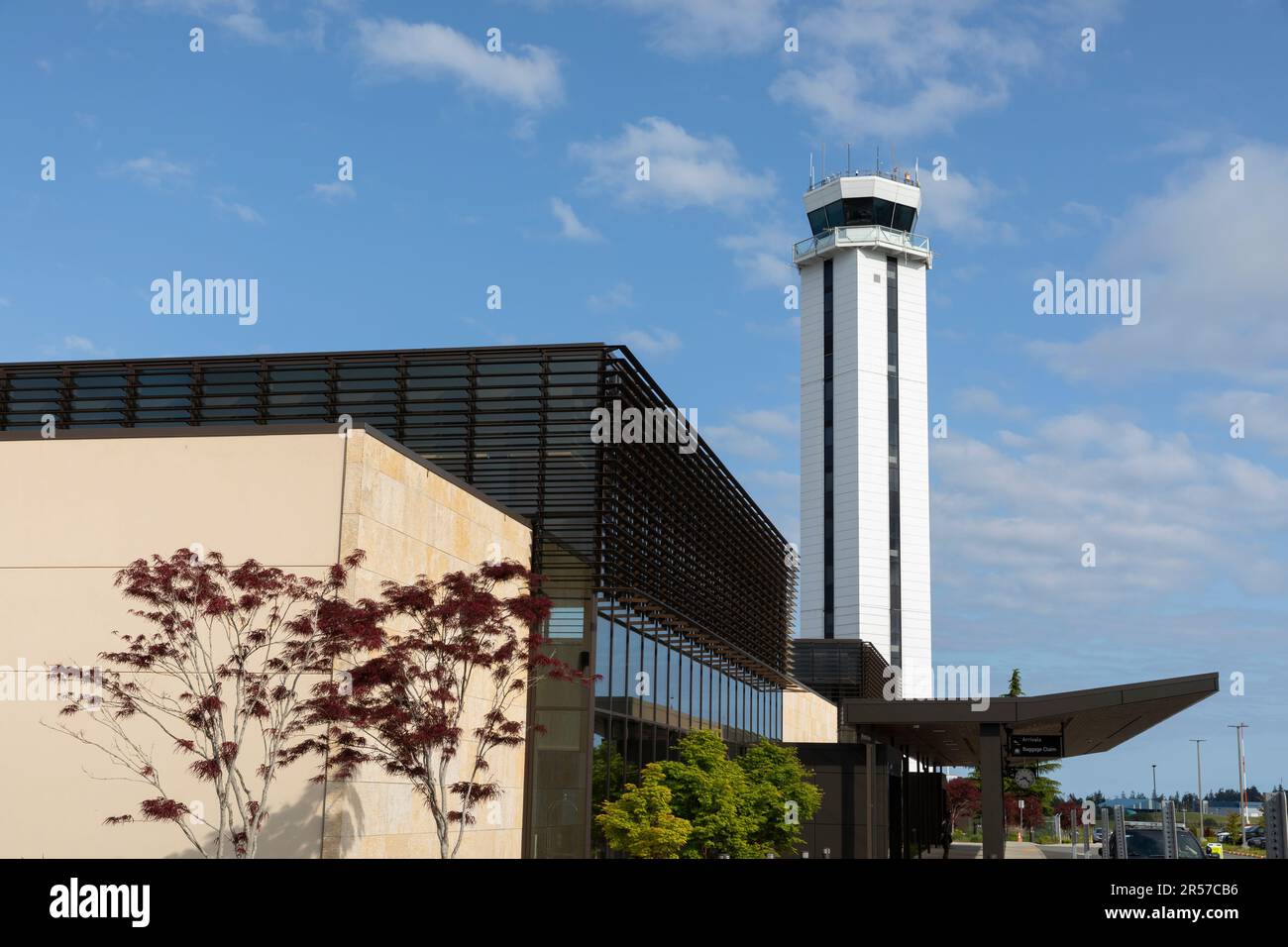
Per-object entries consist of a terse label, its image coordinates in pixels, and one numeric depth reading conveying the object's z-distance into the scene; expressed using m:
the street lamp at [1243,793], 80.84
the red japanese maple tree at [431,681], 18.34
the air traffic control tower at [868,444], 92.38
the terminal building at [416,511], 20.48
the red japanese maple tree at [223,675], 18.27
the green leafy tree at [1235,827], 77.41
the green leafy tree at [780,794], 32.56
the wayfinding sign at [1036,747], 32.25
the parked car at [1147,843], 35.62
